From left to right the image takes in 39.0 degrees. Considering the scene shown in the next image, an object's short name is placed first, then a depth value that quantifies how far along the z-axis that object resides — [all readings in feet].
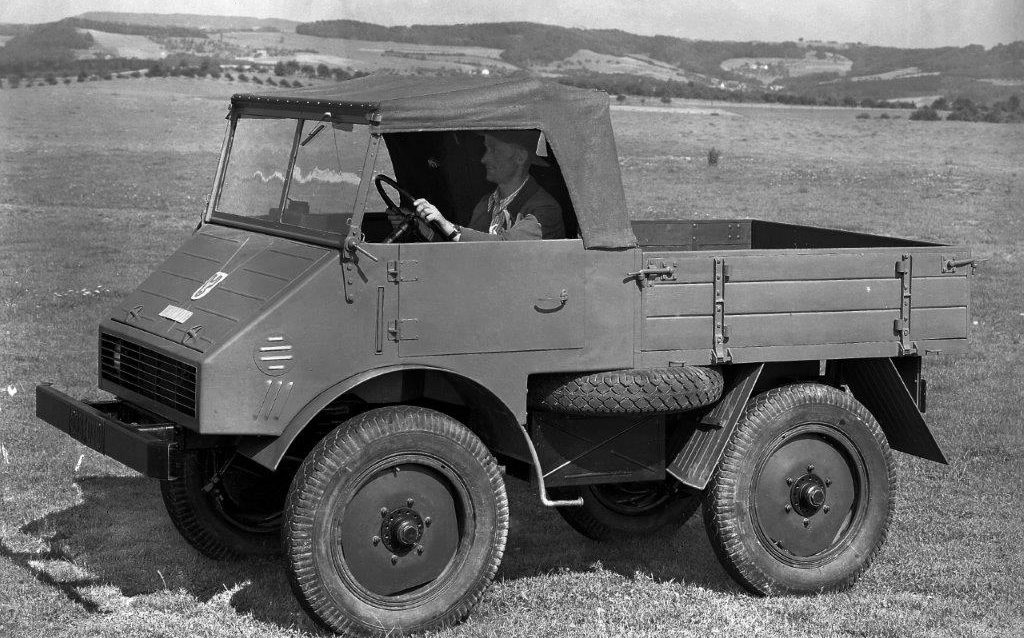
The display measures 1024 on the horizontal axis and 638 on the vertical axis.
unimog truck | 19.80
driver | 22.21
